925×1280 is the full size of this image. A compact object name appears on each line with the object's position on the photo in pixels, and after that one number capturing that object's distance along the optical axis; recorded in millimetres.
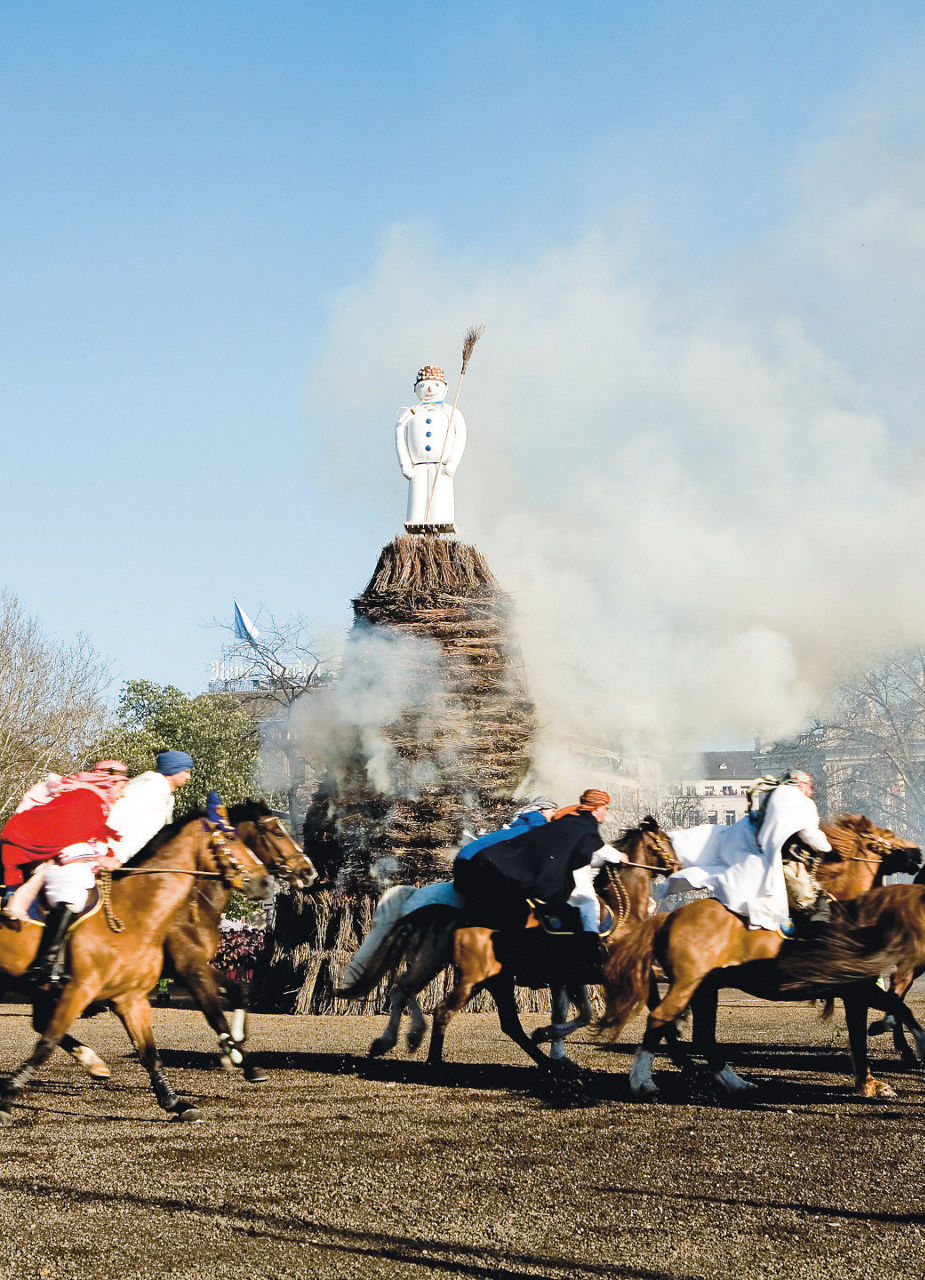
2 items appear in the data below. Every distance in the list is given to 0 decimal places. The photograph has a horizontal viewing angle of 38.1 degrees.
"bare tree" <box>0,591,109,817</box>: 27797
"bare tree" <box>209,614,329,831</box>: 22109
